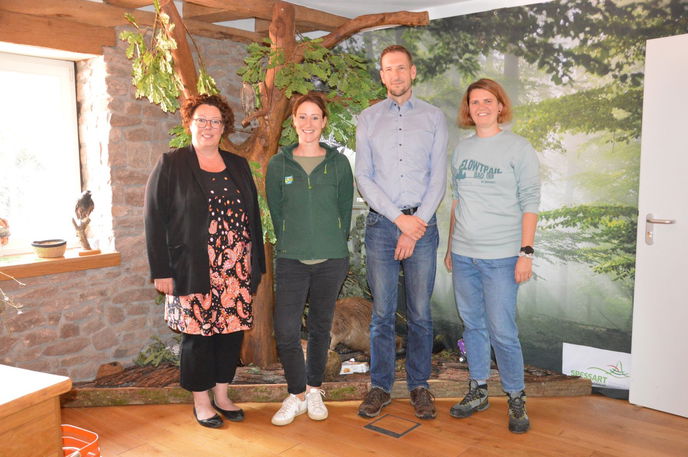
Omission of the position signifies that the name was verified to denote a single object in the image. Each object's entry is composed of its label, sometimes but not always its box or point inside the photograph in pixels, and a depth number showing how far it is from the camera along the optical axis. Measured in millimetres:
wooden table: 1335
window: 3572
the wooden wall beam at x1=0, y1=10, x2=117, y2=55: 3227
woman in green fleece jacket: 2838
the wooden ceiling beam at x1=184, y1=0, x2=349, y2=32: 3471
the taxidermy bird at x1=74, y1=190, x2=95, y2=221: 3654
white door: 3076
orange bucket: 2150
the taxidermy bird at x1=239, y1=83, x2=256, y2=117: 3609
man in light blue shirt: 2844
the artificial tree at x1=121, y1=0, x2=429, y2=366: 3445
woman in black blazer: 2721
